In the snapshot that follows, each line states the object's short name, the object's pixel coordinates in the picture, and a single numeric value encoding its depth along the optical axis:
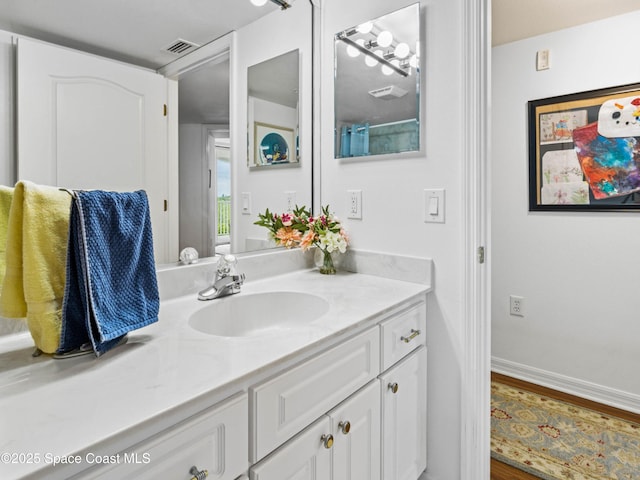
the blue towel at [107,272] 0.71
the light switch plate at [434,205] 1.33
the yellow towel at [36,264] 0.68
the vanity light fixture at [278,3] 1.47
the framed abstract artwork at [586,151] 1.95
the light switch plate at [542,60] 2.18
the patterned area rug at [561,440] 1.56
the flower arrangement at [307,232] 1.51
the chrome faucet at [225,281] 1.17
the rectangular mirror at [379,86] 1.38
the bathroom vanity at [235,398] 0.52
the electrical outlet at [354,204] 1.57
